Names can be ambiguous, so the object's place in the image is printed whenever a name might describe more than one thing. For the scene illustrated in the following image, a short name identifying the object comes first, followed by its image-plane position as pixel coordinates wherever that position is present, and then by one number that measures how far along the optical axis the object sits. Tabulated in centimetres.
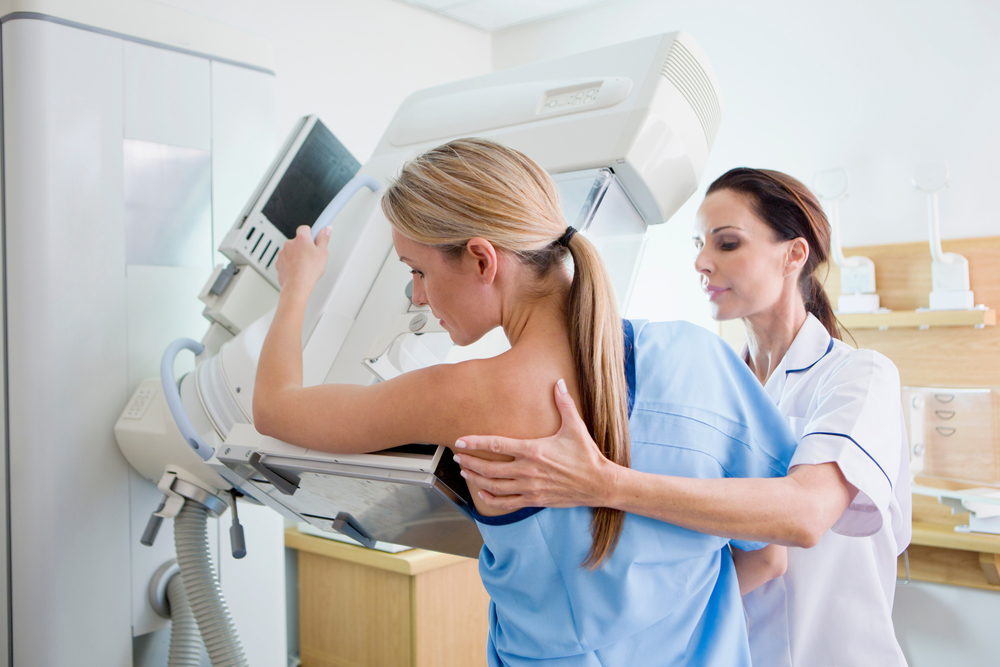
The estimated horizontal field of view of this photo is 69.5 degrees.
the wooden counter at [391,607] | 205
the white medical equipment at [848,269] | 235
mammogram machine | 109
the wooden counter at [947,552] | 203
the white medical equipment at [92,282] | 138
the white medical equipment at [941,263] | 219
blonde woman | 79
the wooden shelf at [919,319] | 217
